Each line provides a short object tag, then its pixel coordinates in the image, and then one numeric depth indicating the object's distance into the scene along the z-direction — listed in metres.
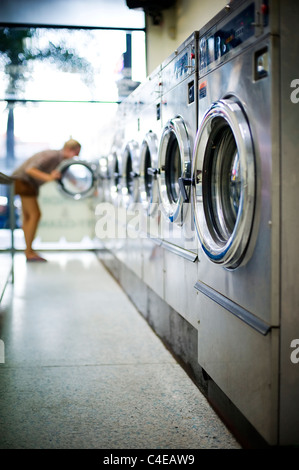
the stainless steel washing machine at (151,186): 2.85
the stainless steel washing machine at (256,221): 1.38
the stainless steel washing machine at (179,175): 2.18
